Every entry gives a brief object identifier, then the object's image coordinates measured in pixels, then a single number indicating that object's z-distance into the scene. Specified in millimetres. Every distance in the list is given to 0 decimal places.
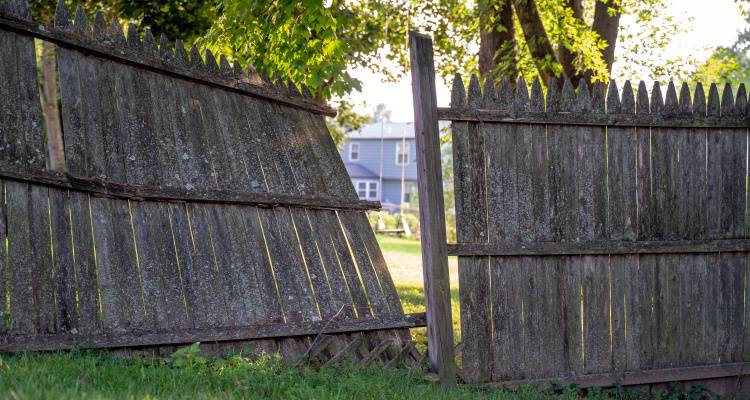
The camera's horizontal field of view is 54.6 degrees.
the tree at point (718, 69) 13414
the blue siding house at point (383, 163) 48281
